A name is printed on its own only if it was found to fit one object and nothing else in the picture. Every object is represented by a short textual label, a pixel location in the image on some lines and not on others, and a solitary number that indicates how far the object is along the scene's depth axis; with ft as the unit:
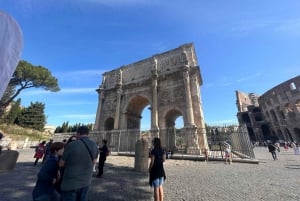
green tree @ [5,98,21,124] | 113.69
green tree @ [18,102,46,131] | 126.82
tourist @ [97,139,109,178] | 19.87
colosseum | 110.52
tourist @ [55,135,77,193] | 7.66
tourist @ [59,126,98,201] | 6.64
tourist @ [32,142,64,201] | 6.70
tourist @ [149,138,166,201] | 10.40
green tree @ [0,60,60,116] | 94.22
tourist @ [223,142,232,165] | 30.40
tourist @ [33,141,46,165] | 28.12
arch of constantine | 49.24
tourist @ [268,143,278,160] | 37.71
